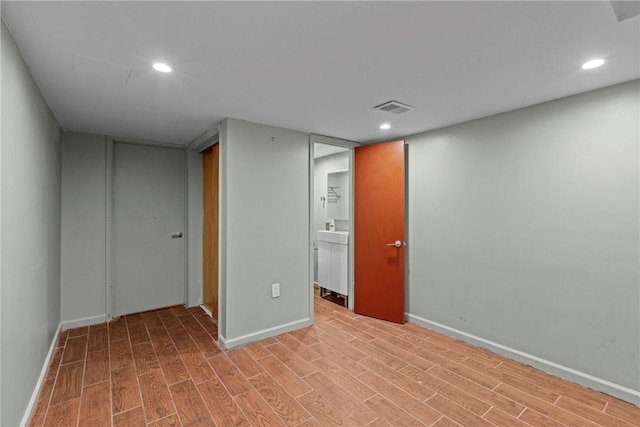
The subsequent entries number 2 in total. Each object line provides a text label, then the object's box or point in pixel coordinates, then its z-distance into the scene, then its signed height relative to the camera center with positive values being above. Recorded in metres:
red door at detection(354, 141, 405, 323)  3.45 -0.24
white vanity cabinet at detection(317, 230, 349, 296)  4.05 -0.71
